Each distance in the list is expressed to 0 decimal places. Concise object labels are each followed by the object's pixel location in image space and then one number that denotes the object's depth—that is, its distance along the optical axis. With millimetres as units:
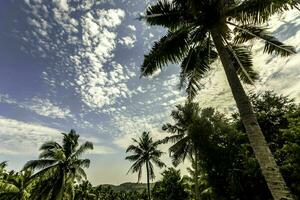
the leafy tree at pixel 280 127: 15203
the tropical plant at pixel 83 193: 47806
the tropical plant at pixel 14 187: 24656
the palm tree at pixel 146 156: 35594
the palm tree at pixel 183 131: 26983
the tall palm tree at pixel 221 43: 6188
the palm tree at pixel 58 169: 22125
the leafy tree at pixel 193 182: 22344
